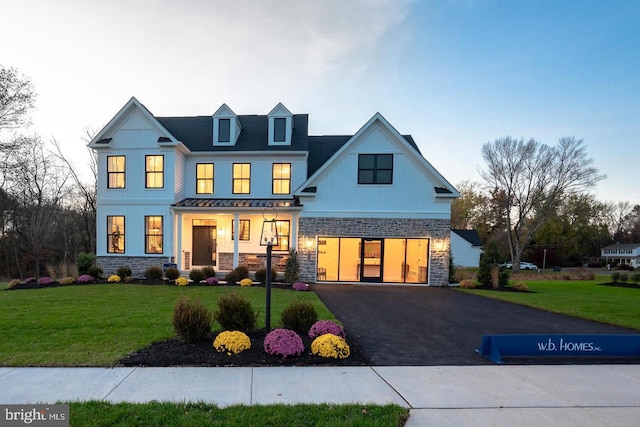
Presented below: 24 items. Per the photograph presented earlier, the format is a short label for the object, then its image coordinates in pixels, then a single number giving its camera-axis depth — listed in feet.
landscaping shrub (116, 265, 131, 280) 43.11
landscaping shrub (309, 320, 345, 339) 17.04
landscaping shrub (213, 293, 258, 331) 18.13
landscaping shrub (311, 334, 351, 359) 14.84
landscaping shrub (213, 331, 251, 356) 15.10
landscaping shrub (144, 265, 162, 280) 43.15
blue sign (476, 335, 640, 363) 15.79
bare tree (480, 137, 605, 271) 93.56
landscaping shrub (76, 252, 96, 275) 46.65
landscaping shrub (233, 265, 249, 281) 43.47
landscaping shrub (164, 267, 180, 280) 42.39
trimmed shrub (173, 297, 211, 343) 16.28
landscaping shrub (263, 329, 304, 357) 14.84
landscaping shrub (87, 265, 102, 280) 43.42
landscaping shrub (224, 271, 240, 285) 42.68
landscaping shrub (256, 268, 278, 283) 42.45
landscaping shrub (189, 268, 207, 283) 42.06
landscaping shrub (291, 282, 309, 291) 38.55
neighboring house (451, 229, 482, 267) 111.14
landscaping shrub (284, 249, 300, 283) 42.70
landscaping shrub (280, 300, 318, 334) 18.43
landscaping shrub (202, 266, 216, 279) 43.43
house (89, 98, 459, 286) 44.80
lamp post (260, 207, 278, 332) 19.06
